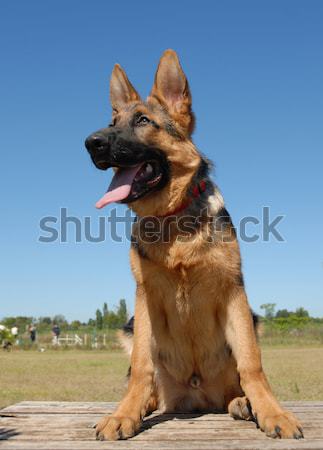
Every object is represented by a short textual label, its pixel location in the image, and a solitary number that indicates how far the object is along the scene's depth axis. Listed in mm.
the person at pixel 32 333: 42825
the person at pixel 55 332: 42481
